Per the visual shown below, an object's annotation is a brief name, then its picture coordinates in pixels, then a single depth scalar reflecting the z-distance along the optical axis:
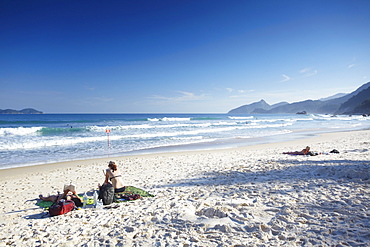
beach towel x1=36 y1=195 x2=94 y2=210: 5.04
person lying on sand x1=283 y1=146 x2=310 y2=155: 10.70
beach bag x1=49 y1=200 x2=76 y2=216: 4.47
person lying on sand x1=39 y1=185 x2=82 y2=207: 4.95
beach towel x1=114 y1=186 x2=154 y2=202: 5.33
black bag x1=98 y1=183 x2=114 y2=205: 5.09
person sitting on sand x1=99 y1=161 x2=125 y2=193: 5.77
